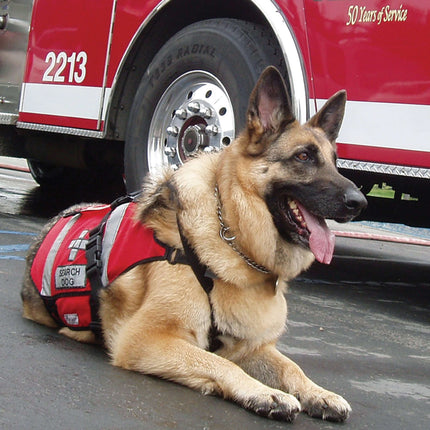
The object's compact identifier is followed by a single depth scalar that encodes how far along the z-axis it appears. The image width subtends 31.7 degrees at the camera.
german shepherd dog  2.88
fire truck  4.17
